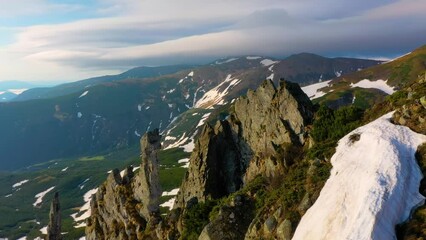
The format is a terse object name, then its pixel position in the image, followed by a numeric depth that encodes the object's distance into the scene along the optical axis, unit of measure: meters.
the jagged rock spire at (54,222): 64.38
